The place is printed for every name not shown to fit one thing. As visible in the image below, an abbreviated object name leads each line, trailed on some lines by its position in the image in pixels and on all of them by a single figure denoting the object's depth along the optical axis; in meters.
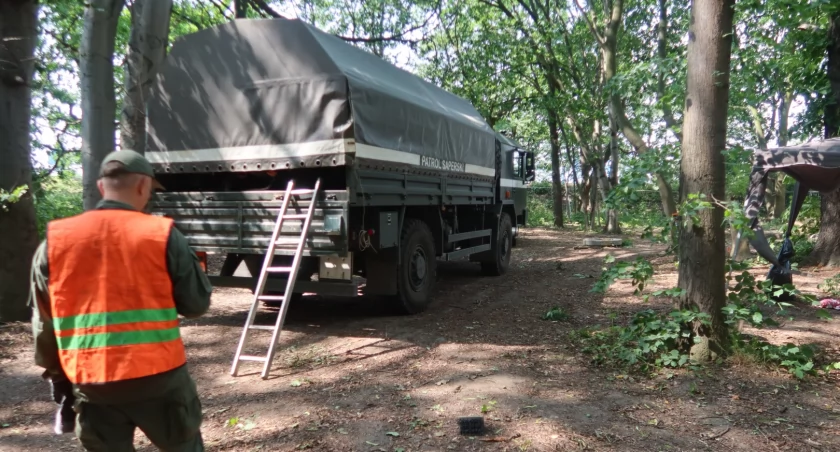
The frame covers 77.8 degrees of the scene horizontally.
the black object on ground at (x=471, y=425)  3.36
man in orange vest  1.79
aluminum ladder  4.57
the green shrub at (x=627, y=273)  4.61
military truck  5.41
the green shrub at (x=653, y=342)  4.47
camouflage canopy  6.07
